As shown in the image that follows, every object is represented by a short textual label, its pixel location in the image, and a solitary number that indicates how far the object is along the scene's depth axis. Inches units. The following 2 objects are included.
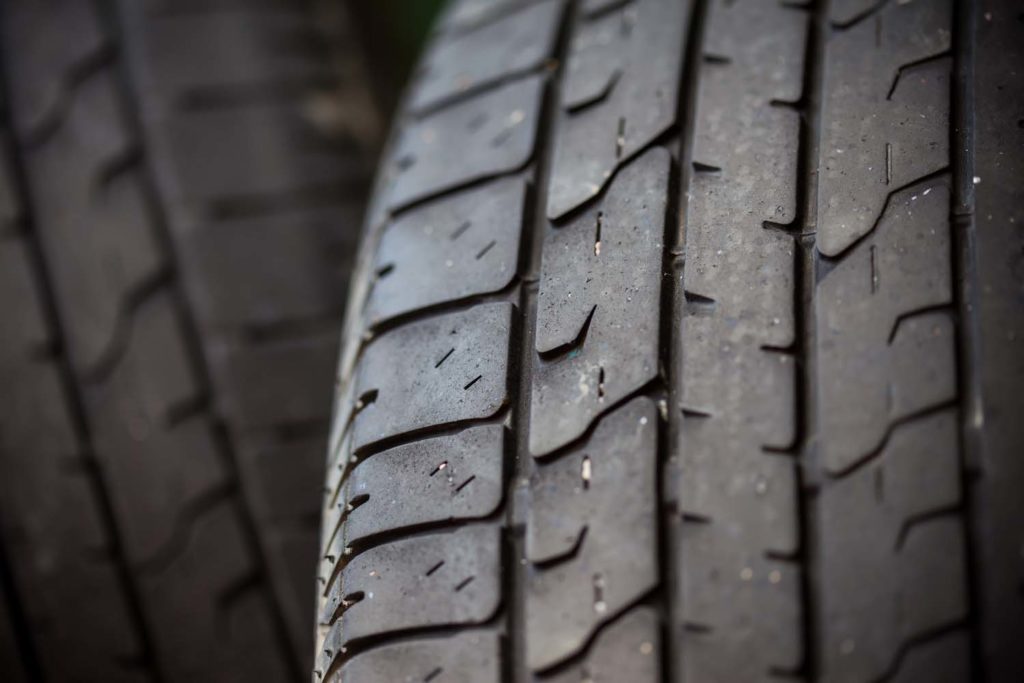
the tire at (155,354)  39.5
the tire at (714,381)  32.6
